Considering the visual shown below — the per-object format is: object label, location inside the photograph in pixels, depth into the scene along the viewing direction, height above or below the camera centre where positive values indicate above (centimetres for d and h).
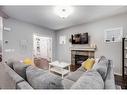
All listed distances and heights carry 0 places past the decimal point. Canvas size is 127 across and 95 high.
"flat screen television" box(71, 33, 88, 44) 217 +16
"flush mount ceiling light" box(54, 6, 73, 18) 167 +66
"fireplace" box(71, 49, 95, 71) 225 -30
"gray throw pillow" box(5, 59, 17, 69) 168 -33
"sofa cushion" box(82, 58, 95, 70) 215 -45
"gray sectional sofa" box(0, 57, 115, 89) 79 -35
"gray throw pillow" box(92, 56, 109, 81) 114 -32
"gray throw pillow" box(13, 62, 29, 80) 122 -35
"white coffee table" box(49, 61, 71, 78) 242 -61
